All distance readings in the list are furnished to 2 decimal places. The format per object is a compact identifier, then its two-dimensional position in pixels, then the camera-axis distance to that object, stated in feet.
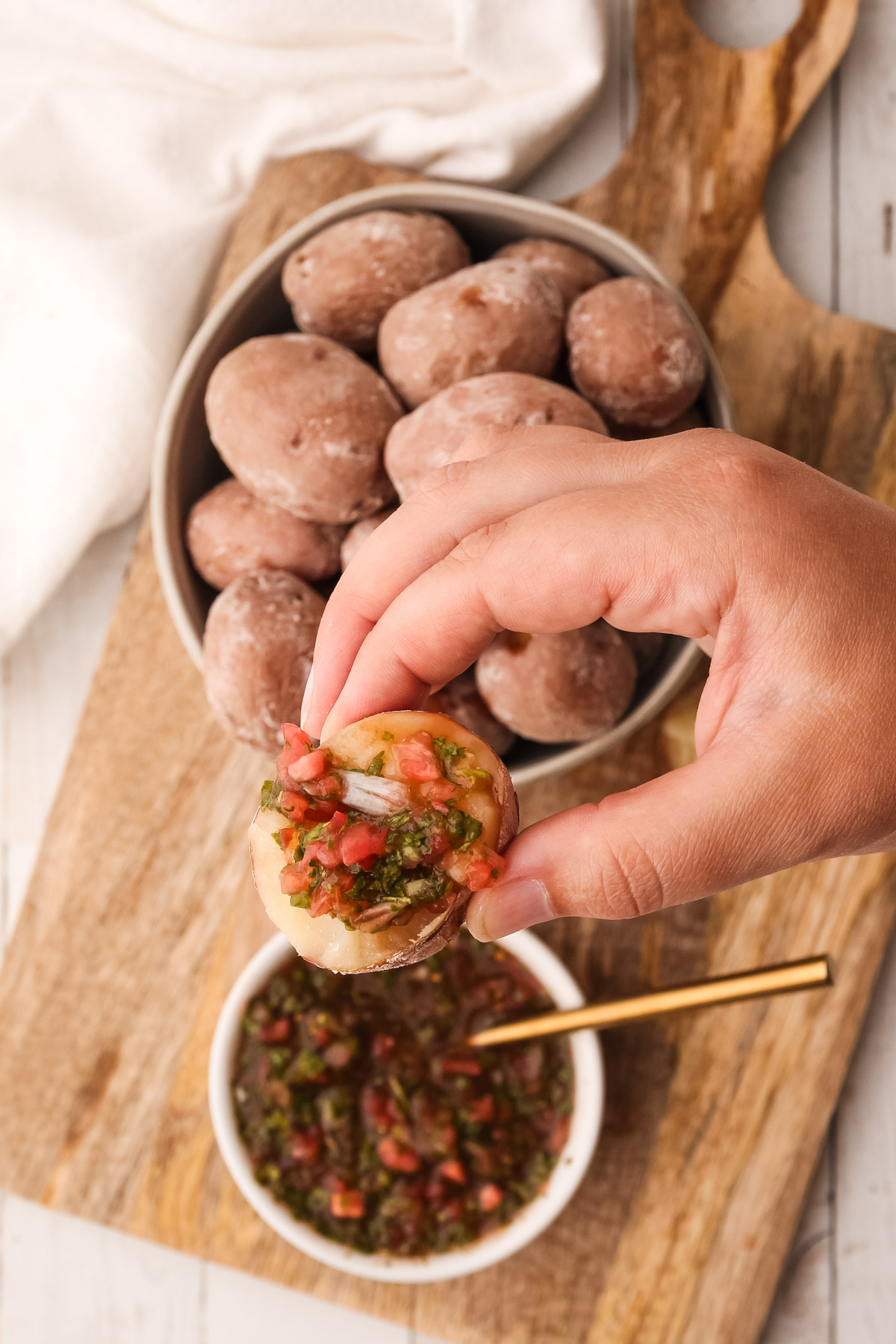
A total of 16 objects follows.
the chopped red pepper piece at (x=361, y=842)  1.31
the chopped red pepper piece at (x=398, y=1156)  1.64
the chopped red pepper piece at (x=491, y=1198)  1.63
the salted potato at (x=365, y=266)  1.58
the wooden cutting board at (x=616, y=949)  1.66
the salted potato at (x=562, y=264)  1.59
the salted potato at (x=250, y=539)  1.59
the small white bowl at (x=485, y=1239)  1.60
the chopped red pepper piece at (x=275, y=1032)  1.64
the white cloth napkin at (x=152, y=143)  1.69
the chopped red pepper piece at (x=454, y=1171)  1.64
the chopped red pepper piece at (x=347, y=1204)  1.62
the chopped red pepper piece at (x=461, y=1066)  1.64
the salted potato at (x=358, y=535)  1.57
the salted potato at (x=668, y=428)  1.58
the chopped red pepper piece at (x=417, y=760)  1.34
